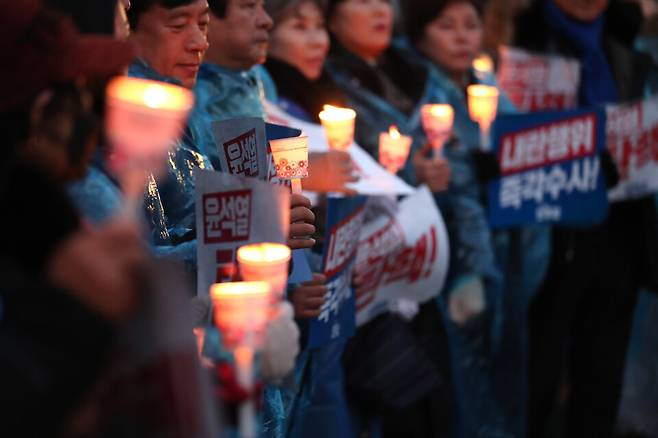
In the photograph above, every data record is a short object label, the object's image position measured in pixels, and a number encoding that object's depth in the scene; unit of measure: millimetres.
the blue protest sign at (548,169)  10578
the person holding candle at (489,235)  10703
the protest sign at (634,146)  11523
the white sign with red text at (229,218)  4789
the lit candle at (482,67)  11523
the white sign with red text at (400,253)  8367
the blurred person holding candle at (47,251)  3117
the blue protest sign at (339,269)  7195
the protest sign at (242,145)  6012
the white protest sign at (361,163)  7823
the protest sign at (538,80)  12023
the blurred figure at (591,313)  11406
